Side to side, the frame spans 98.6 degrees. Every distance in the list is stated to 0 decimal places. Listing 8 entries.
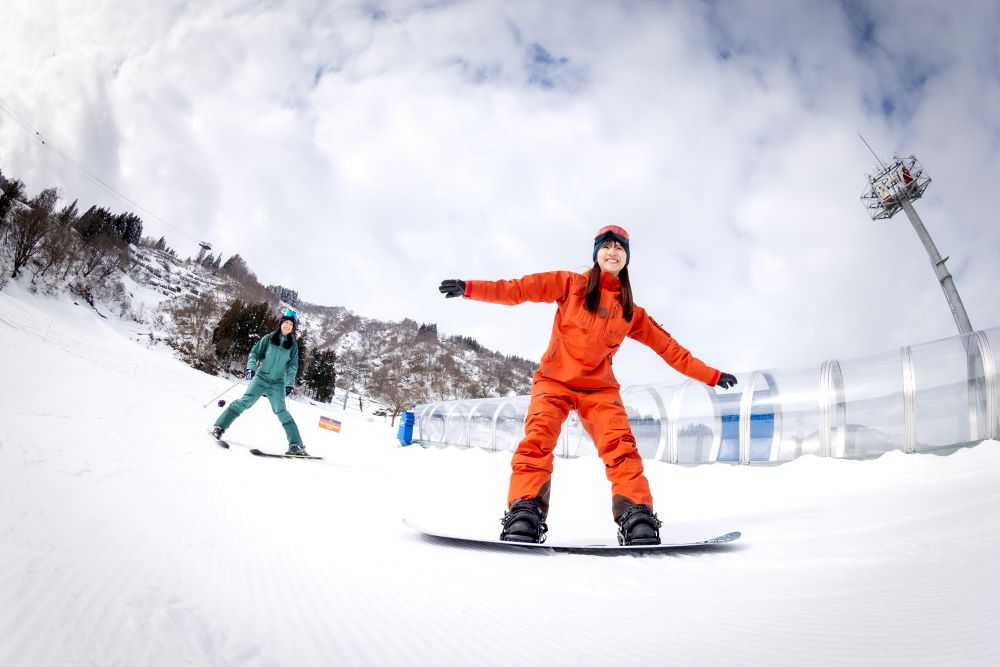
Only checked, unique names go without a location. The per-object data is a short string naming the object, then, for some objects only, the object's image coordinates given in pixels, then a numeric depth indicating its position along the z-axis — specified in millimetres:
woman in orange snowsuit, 2330
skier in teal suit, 6035
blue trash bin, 14469
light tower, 27234
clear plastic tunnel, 4844
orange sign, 12898
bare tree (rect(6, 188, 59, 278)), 34906
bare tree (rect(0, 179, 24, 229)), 32250
